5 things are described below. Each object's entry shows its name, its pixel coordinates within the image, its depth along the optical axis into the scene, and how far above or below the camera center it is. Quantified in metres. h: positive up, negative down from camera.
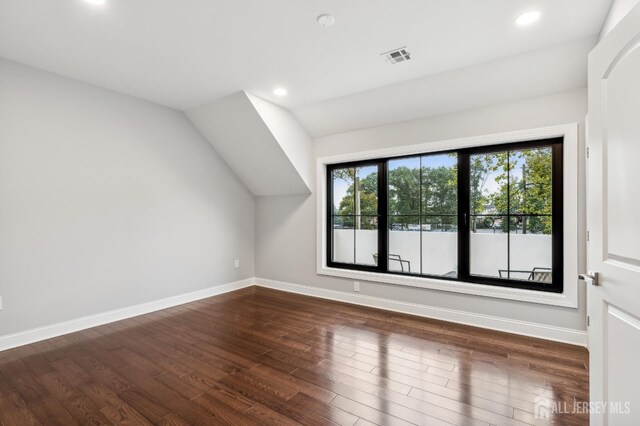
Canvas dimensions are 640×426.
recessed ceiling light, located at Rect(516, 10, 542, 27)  2.21 +1.46
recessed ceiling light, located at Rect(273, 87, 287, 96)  3.59 +1.48
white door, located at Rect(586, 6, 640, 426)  1.19 -0.03
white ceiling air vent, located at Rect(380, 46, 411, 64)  2.73 +1.46
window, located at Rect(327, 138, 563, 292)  3.17 +0.01
